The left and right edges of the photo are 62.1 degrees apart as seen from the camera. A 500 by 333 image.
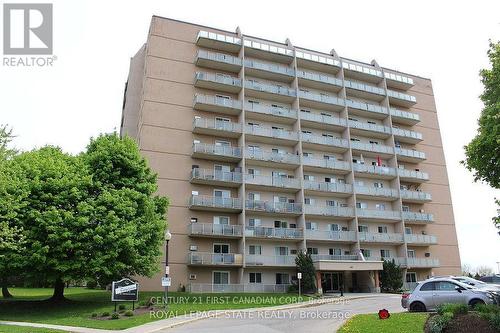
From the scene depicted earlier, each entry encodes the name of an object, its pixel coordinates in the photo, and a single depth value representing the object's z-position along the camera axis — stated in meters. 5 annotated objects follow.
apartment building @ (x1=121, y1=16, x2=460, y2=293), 37.88
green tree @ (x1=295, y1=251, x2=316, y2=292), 36.28
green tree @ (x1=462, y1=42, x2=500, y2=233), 16.58
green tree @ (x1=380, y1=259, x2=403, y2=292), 40.78
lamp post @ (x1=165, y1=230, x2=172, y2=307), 23.29
